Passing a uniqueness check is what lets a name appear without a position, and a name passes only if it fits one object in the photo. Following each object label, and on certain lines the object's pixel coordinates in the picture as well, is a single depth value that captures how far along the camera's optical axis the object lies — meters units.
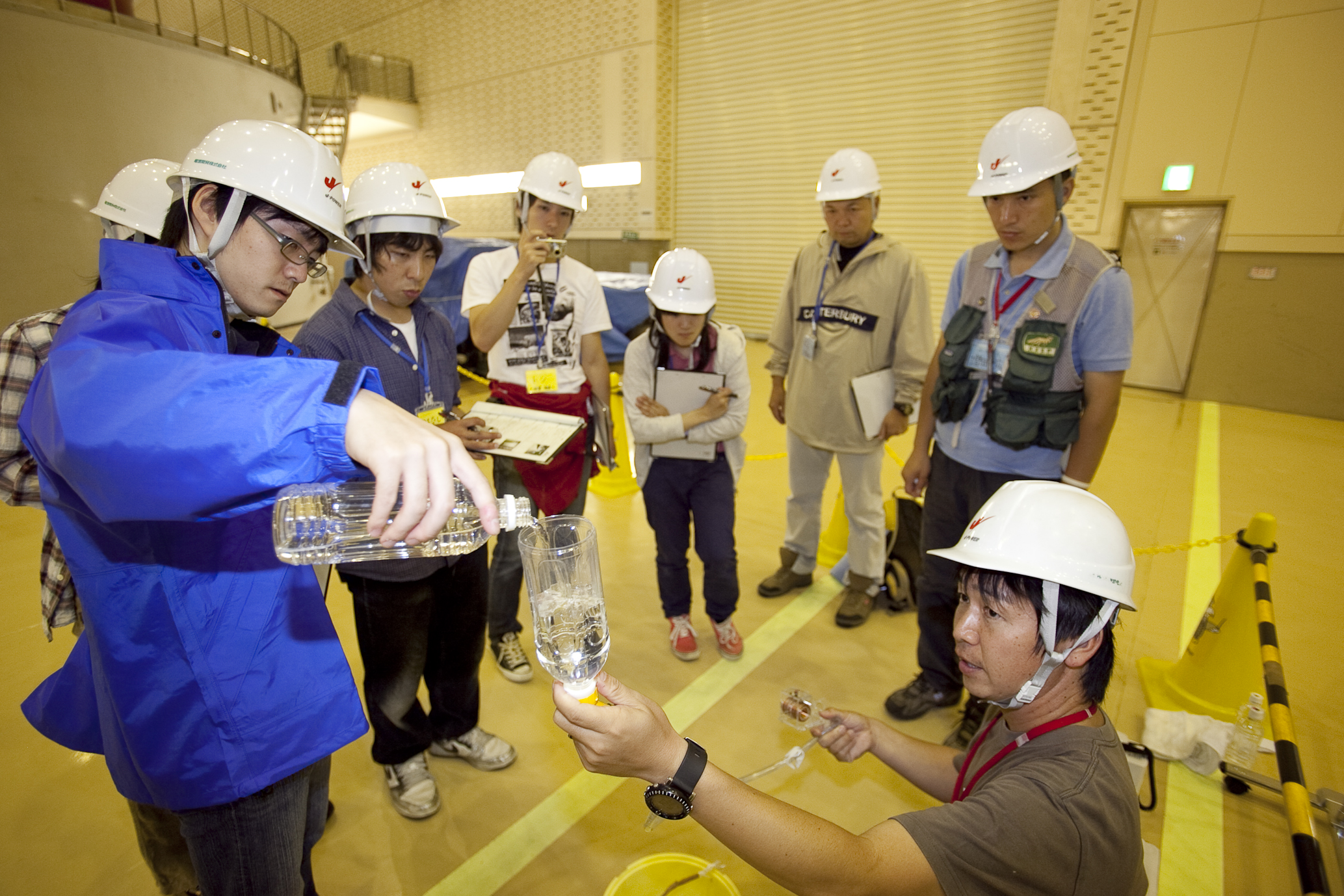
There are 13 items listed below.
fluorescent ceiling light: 14.14
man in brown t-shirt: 1.16
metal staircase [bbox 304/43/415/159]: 17.89
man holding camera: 3.18
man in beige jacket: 3.49
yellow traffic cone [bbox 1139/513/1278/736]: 2.91
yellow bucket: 1.82
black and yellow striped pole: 1.63
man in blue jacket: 0.79
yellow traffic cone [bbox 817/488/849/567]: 4.56
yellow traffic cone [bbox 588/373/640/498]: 5.70
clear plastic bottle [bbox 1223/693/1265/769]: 2.69
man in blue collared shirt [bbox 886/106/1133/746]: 2.52
